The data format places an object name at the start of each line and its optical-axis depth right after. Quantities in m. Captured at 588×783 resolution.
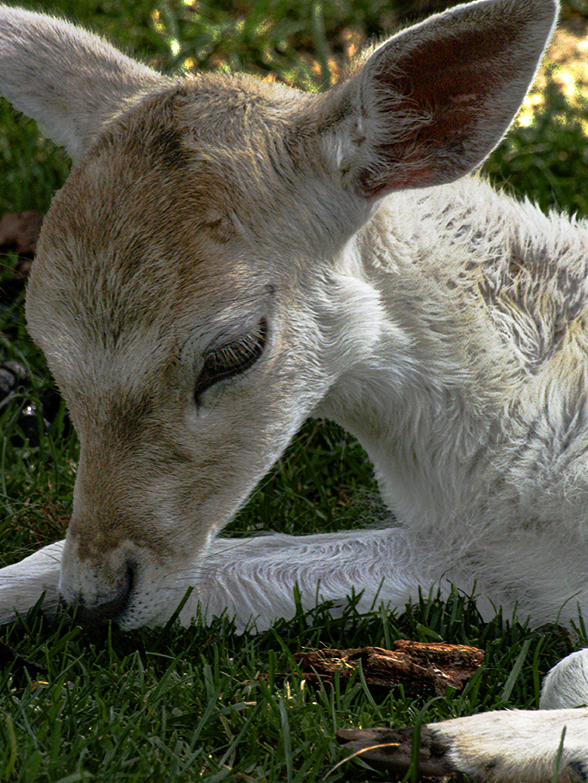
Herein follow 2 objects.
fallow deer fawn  5.87
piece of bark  5.92
